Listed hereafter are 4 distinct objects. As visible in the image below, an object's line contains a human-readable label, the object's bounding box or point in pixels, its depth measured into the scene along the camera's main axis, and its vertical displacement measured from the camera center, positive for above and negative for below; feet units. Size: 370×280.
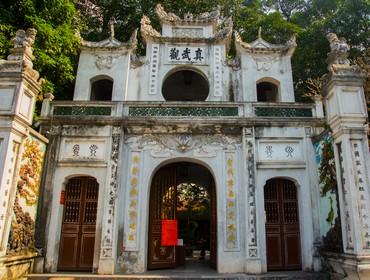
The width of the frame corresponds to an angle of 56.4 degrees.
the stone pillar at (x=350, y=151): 24.52 +6.82
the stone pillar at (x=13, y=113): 25.64 +9.22
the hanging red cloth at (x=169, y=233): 34.96 +0.67
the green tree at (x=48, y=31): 38.29 +23.07
